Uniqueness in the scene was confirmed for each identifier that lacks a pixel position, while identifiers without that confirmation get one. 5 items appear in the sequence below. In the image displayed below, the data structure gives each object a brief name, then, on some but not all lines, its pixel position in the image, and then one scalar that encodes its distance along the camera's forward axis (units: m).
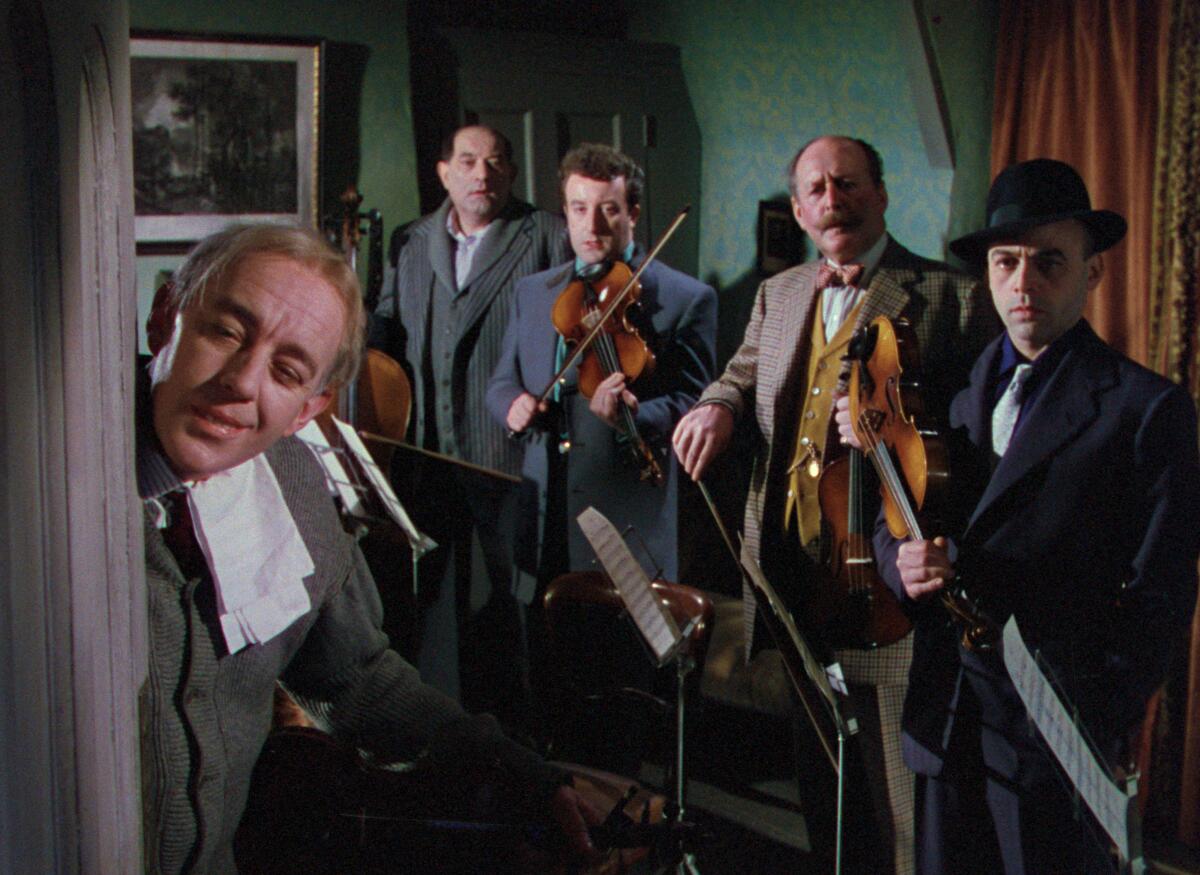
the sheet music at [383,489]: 2.41
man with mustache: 2.12
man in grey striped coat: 3.26
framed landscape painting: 3.83
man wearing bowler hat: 1.58
